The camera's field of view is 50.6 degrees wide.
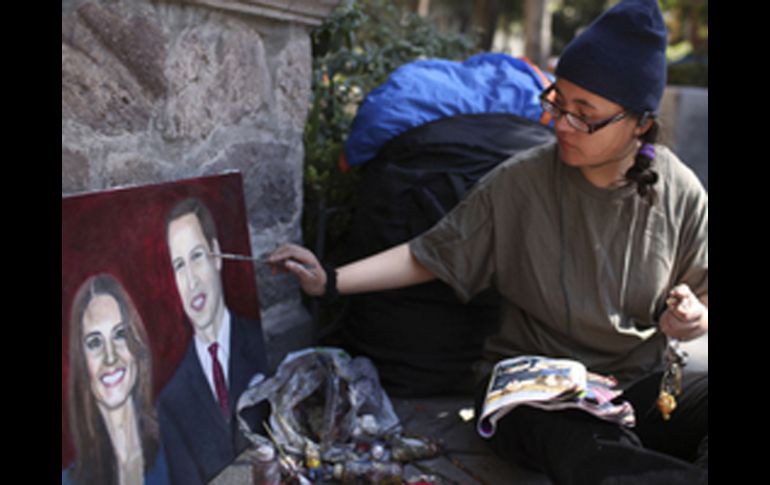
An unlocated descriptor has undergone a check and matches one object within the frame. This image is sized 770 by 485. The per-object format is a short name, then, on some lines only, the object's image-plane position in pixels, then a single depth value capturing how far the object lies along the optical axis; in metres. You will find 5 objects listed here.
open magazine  2.11
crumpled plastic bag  2.40
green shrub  3.23
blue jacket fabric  2.99
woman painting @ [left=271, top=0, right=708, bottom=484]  2.22
